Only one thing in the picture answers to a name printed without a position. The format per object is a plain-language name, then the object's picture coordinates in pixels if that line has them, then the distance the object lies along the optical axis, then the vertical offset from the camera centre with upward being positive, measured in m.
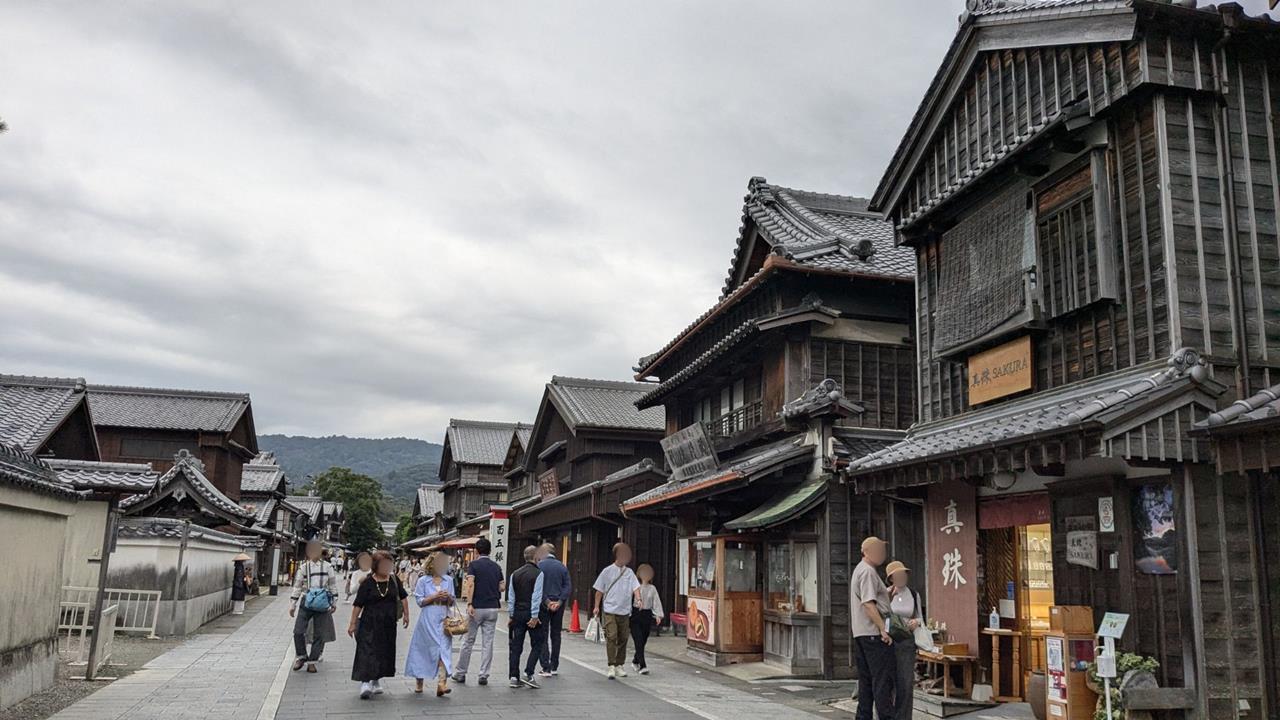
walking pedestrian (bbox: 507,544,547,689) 13.12 -1.12
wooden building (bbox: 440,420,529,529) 59.41 +4.18
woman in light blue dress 11.95 -1.35
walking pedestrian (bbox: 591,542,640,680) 14.20 -1.01
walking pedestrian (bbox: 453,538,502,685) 13.08 -0.93
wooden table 11.34 -1.38
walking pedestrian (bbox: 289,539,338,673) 14.29 -1.06
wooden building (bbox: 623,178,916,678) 15.41 +2.04
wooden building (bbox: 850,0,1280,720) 8.27 +2.33
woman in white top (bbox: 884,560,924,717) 8.86 -0.74
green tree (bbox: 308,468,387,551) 85.19 +2.90
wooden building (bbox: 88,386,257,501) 45.84 +4.86
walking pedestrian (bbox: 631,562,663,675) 15.33 -1.28
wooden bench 11.34 -1.43
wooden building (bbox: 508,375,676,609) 25.98 +2.06
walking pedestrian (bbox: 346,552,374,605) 12.45 -0.42
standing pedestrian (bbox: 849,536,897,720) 8.84 -0.82
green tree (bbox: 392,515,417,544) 88.25 +0.38
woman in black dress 11.43 -1.12
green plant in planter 8.50 -1.05
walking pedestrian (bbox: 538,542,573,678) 13.47 -0.80
